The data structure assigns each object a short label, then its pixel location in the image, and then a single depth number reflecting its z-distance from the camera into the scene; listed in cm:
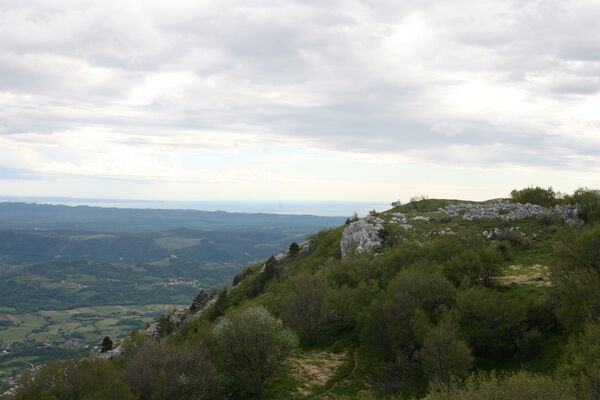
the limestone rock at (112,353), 6217
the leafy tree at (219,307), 7369
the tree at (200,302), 9444
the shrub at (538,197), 6669
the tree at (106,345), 7344
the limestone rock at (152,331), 7799
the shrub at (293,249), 9654
